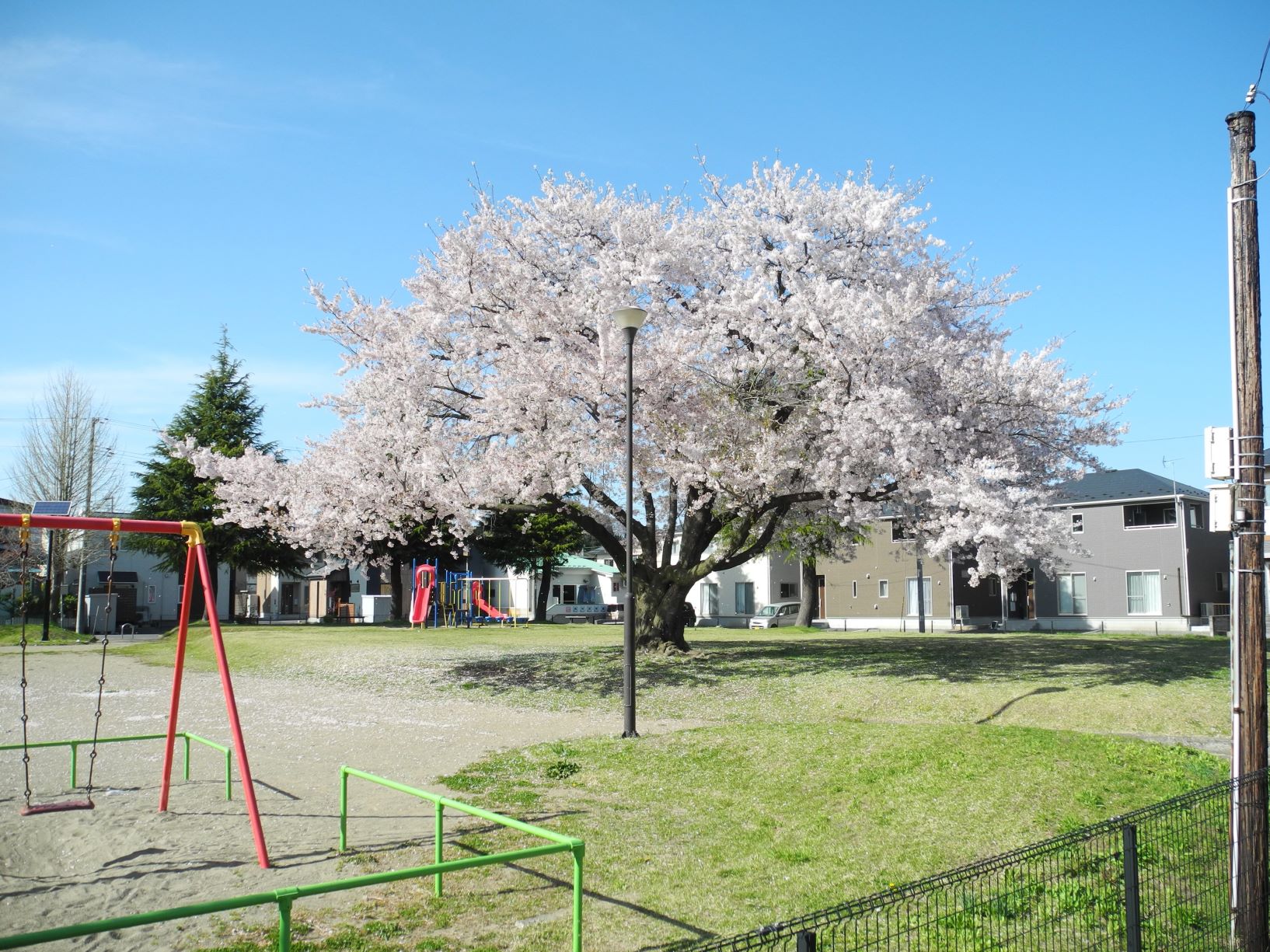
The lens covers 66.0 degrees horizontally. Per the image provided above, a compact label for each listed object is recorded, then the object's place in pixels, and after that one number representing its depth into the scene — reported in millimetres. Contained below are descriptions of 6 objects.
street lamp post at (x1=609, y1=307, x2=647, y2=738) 13625
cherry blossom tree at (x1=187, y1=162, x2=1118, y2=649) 19688
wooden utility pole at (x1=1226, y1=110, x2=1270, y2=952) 7492
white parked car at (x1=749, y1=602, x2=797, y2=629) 49125
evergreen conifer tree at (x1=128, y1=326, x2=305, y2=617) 46062
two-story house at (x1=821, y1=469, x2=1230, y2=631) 40250
